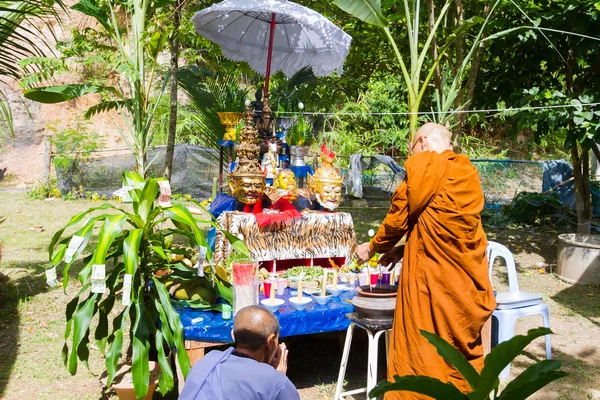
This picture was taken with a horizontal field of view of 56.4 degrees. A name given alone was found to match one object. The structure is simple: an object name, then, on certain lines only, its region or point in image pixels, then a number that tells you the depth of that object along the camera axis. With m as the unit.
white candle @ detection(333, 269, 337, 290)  4.12
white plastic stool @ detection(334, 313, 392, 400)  3.23
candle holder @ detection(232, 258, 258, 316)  3.31
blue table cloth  3.31
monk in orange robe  2.88
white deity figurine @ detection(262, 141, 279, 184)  4.78
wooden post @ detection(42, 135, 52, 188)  12.46
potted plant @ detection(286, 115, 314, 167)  5.11
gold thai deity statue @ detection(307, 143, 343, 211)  4.75
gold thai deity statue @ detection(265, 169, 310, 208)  4.63
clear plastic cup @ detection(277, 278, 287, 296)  3.97
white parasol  5.51
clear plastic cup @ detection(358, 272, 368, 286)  4.20
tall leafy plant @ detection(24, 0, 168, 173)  4.74
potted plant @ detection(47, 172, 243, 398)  3.01
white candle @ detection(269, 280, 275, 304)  3.75
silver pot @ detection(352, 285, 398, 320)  3.26
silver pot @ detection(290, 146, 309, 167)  5.12
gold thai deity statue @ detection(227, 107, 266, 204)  4.37
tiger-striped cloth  4.46
